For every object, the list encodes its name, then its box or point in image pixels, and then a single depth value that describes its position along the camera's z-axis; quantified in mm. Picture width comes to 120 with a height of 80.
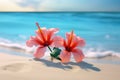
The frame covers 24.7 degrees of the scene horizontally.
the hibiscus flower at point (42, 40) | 886
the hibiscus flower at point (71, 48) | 863
